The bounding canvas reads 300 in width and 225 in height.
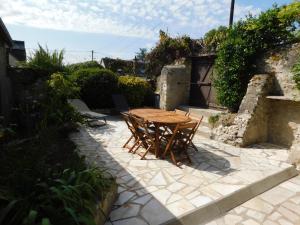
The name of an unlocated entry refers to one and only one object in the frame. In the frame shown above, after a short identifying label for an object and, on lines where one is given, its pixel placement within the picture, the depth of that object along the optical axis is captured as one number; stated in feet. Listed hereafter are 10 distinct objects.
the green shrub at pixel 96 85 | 31.17
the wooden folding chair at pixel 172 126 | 16.37
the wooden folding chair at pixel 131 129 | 17.71
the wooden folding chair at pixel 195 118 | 16.93
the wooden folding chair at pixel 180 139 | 15.72
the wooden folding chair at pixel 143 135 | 16.42
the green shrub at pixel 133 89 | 33.06
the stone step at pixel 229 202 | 10.46
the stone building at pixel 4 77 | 20.71
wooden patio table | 15.81
